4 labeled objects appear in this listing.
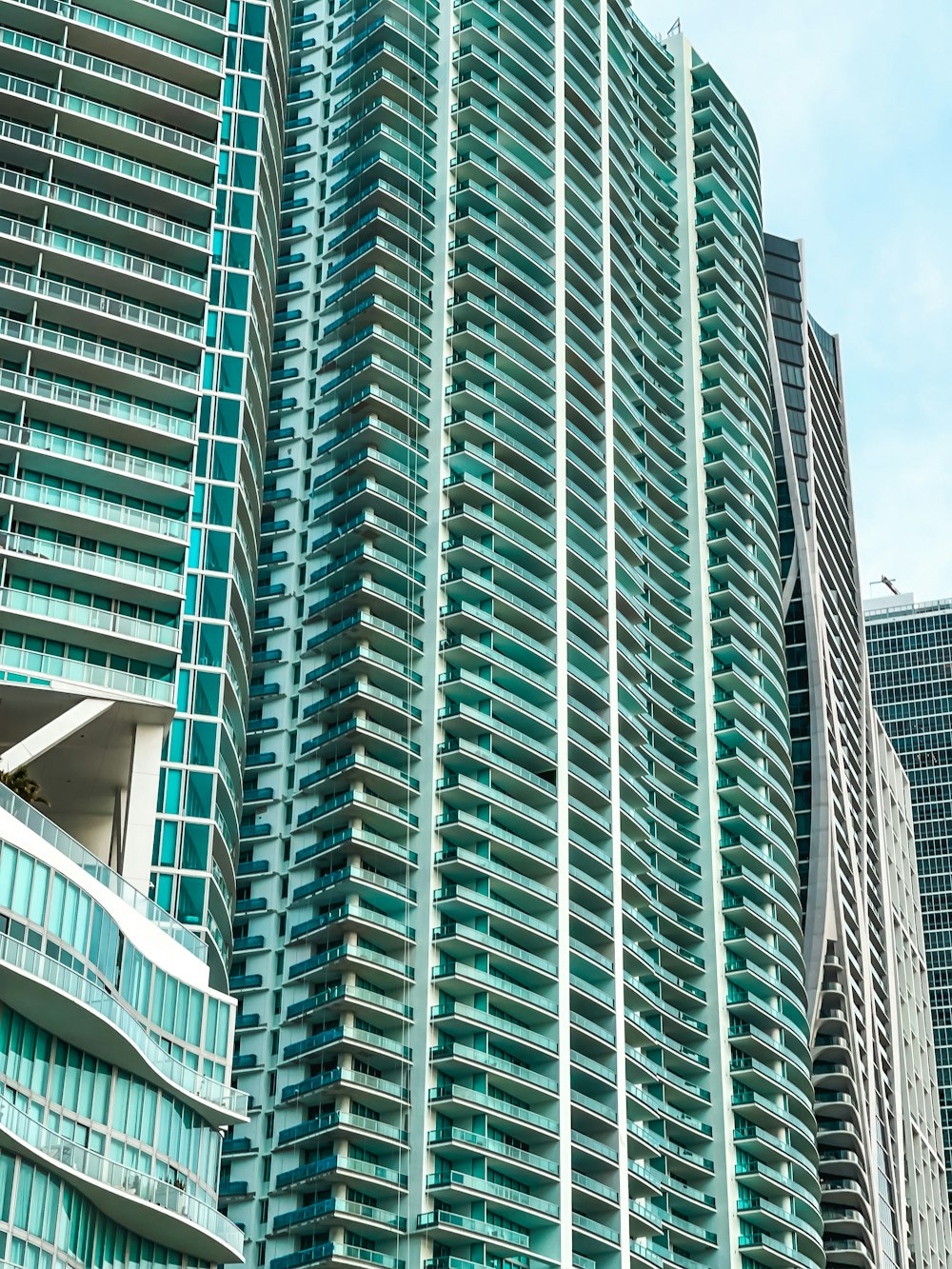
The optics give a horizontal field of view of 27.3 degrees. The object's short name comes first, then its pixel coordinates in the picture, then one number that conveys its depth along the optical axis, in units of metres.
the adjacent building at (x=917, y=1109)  178.00
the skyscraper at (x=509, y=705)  108.88
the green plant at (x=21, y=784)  73.94
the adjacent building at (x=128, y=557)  67.25
